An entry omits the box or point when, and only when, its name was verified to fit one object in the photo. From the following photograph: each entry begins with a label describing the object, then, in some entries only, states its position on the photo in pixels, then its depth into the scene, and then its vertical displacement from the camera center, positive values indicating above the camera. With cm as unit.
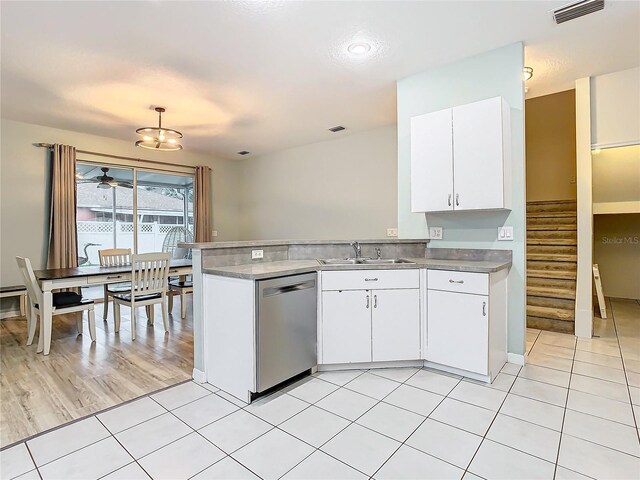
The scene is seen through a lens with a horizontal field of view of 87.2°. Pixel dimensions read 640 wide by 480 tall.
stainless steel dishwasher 222 -62
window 548 +60
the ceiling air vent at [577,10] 232 +162
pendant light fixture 392 +128
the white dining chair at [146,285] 373 -50
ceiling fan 563 +105
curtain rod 494 +146
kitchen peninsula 231 -57
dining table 317 -38
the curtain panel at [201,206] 668 +71
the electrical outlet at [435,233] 329 +6
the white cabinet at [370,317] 266 -62
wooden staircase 374 -33
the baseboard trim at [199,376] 255 -103
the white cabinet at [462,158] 267 +69
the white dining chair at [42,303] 324 -63
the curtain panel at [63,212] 495 +46
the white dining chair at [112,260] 431 -24
